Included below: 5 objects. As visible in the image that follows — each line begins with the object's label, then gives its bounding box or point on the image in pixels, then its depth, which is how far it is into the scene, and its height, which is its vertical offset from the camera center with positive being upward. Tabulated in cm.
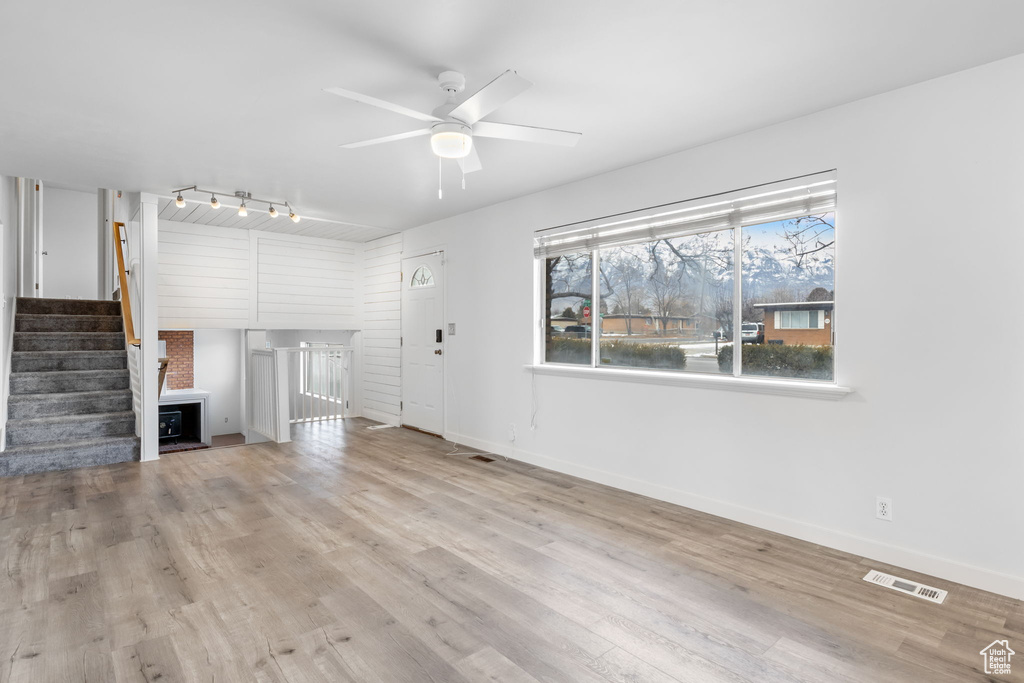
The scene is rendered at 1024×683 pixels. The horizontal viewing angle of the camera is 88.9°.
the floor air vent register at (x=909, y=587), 249 -124
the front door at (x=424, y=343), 621 -7
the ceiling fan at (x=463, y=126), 245 +111
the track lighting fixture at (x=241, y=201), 491 +137
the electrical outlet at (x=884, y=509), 286 -95
